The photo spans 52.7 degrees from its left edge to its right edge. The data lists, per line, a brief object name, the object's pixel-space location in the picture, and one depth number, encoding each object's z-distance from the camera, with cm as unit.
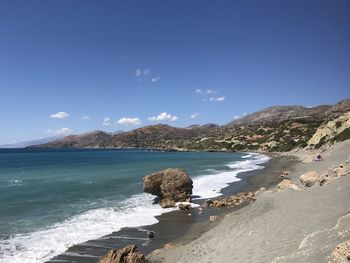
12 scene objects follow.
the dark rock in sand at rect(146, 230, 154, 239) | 2163
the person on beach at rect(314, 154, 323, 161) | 5584
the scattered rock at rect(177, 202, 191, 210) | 2975
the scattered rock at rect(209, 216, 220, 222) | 2507
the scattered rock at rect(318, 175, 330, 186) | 2485
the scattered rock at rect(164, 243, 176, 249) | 1864
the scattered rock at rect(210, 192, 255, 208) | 2998
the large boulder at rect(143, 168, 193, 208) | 3238
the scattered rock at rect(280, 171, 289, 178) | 4730
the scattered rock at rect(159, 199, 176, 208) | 3070
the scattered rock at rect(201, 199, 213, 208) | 3052
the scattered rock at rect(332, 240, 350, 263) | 916
